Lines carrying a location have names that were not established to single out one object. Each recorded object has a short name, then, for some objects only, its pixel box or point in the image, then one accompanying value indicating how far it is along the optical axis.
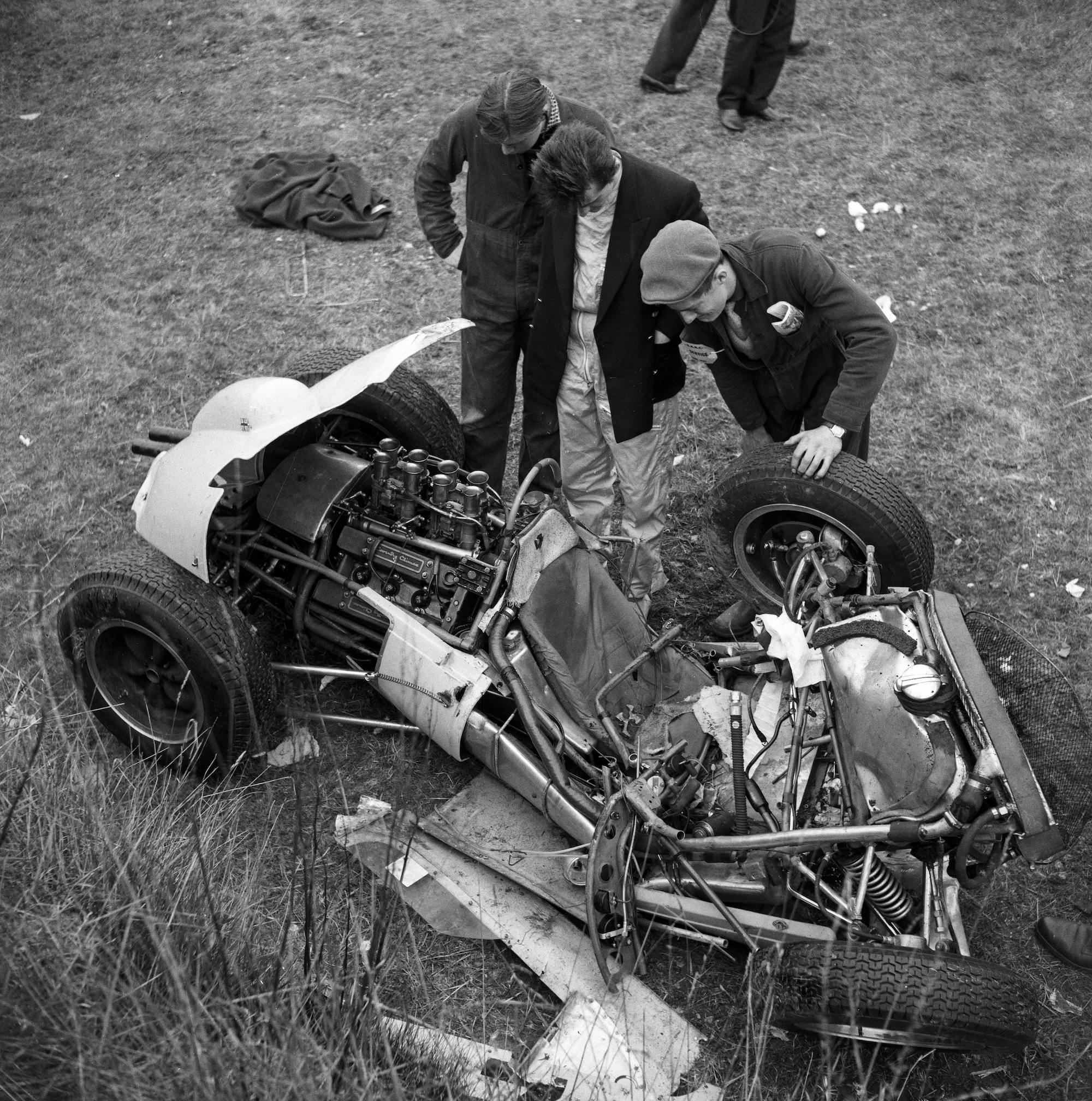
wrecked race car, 3.04
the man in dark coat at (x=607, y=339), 3.96
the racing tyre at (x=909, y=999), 2.87
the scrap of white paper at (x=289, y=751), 4.23
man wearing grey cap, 3.78
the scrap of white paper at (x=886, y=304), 6.46
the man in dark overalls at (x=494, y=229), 4.12
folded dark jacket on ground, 7.29
